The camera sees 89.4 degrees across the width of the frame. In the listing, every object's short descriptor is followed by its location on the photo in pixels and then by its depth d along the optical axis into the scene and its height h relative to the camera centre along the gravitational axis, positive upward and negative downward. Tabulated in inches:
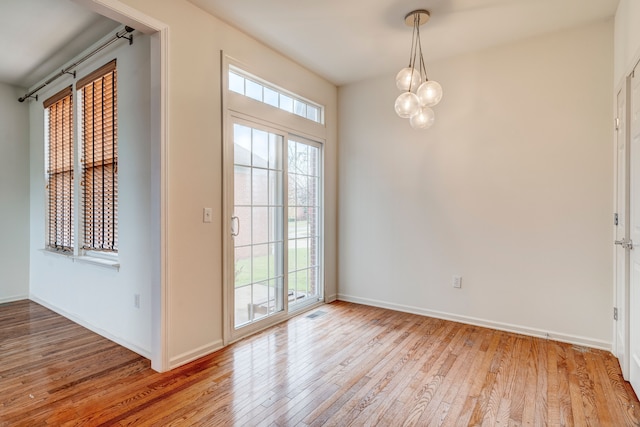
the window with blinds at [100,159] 119.7 +20.9
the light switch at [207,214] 105.2 -0.8
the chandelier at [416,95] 96.3 +35.1
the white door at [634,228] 79.7 -4.1
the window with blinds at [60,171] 147.9 +19.8
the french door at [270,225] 119.6 -5.6
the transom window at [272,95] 120.1 +49.1
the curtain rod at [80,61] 106.1 +60.6
